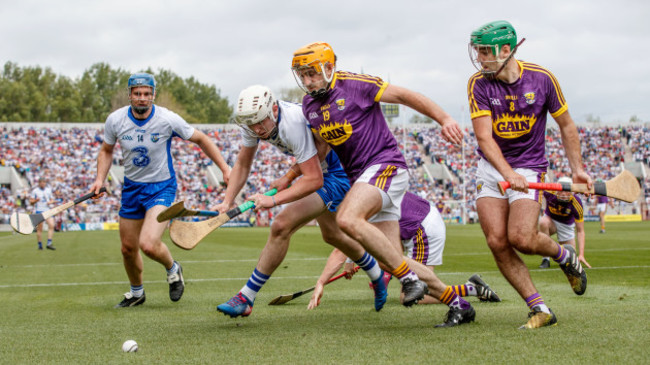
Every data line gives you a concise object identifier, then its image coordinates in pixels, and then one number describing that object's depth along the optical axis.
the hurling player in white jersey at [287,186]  11.67
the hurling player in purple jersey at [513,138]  11.35
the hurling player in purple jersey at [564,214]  21.91
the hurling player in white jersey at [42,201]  42.19
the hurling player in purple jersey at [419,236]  15.94
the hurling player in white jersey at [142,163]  15.58
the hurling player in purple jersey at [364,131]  11.12
